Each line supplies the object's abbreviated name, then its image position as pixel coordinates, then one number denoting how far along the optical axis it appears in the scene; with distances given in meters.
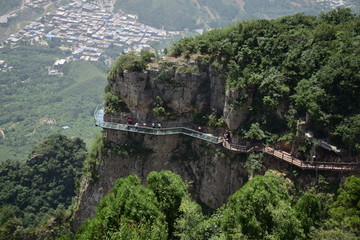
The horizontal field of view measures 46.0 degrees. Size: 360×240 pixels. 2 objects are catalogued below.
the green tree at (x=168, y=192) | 26.50
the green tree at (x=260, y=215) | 23.31
